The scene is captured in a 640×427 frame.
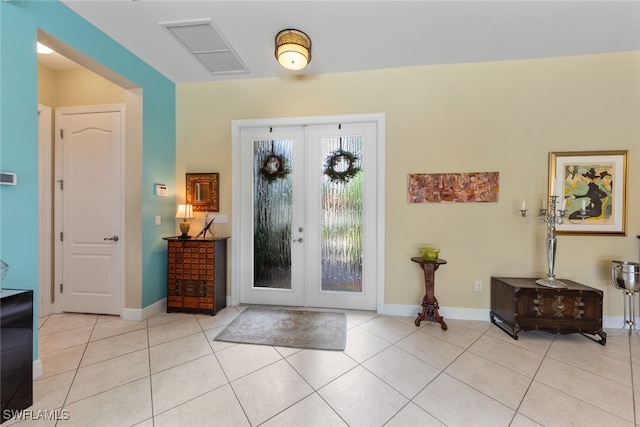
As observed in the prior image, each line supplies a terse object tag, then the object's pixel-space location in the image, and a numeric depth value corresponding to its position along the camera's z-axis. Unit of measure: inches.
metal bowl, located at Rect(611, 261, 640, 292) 98.6
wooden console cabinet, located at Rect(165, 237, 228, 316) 124.5
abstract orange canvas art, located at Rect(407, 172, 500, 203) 118.9
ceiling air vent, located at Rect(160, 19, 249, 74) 96.2
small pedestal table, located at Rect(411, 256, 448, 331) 112.1
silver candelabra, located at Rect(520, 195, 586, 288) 104.3
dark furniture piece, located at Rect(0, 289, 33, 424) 60.8
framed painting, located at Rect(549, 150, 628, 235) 111.3
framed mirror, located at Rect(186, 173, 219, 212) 138.3
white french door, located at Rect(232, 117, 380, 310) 130.6
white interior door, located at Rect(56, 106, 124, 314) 122.7
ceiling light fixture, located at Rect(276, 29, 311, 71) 94.6
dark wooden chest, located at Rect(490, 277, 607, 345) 98.0
